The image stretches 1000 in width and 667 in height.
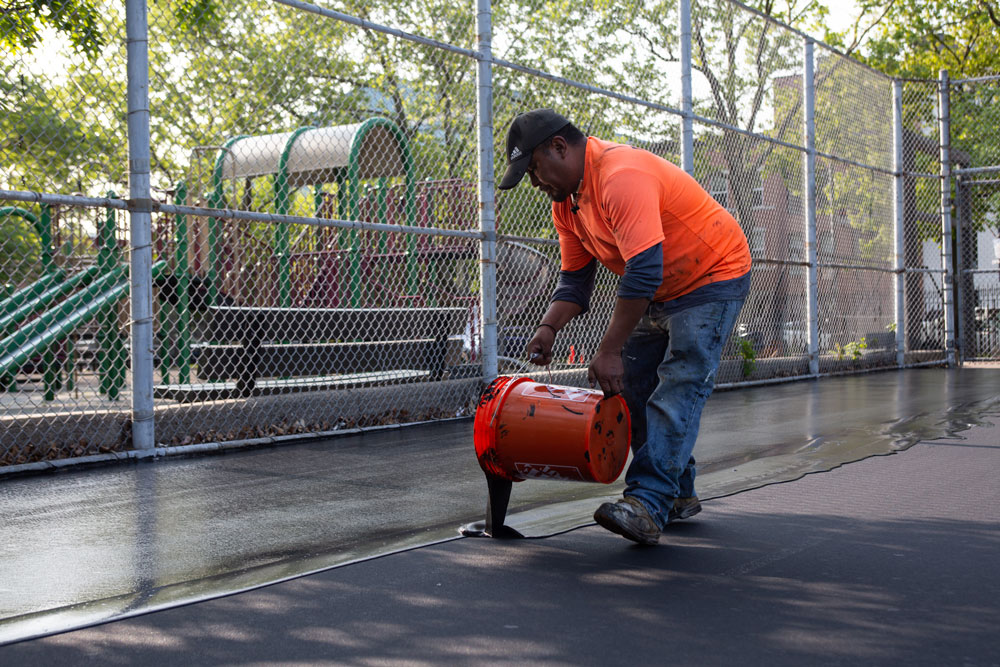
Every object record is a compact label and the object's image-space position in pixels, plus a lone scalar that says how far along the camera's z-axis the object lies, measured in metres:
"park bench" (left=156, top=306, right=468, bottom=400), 8.37
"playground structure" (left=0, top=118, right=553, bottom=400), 8.93
